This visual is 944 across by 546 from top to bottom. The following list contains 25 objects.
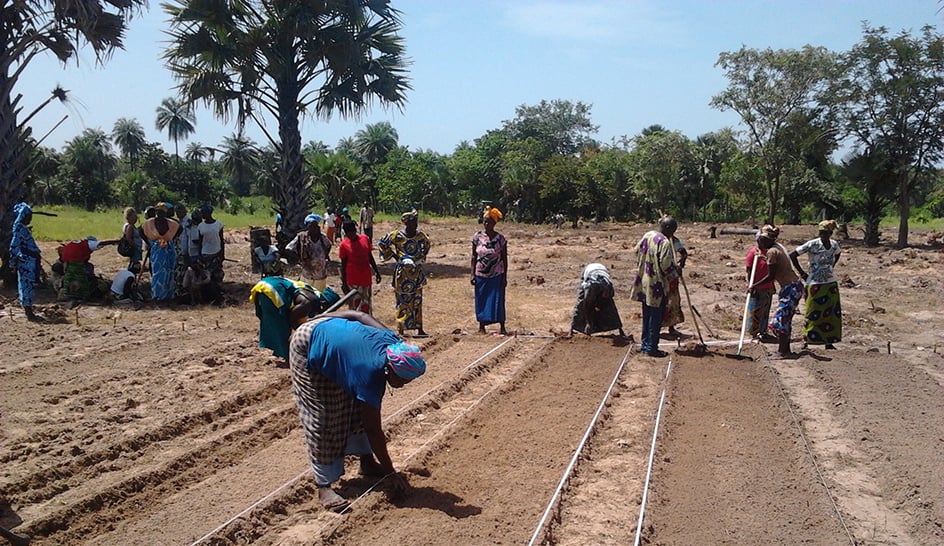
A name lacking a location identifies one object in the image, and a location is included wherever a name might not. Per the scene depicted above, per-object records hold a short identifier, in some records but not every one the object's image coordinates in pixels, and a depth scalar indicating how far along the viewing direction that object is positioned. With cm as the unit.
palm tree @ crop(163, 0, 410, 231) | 1467
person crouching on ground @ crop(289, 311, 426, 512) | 404
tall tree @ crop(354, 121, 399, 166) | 5812
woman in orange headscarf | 917
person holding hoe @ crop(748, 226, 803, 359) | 823
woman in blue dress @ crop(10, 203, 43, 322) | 981
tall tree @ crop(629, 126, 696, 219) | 3544
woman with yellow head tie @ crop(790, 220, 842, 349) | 833
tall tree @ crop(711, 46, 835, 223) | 2412
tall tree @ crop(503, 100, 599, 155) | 4850
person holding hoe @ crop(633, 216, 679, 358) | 805
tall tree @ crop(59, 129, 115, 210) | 4106
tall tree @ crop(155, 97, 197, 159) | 6222
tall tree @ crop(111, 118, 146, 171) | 6006
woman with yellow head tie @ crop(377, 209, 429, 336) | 885
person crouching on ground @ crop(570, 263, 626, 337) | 880
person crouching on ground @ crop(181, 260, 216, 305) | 1142
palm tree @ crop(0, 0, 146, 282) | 1157
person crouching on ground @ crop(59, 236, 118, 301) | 1098
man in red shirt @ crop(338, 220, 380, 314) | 856
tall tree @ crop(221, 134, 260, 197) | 5828
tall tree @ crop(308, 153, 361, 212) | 3288
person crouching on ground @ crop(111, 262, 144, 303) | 1145
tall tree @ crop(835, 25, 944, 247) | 2152
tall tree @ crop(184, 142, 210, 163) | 5908
